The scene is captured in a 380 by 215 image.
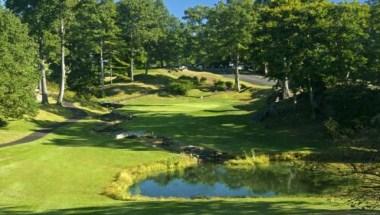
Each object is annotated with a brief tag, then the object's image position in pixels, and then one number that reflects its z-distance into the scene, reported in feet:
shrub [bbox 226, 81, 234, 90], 335.47
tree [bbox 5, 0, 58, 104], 221.46
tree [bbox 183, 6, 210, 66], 370.94
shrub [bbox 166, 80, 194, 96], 318.45
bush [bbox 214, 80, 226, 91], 332.72
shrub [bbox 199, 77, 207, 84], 360.22
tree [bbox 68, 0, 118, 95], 246.27
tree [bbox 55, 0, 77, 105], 224.53
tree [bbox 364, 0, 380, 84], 166.20
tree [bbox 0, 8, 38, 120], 168.58
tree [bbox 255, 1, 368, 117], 167.43
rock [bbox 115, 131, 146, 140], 166.00
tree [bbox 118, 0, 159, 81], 367.04
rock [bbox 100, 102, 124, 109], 275.00
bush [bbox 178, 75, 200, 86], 354.45
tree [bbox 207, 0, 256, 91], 319.68
